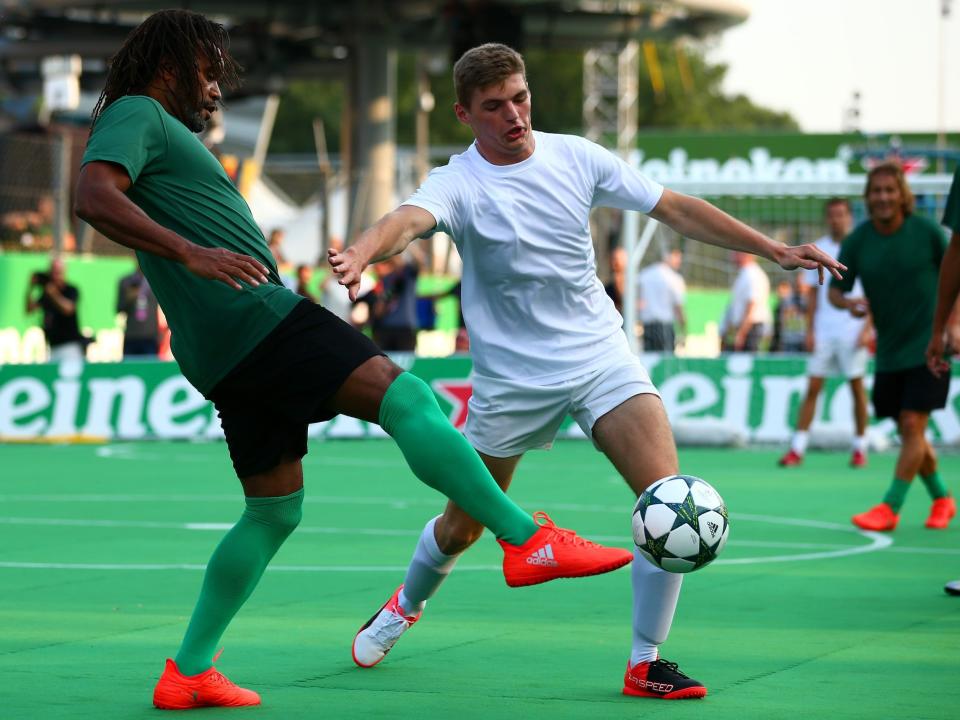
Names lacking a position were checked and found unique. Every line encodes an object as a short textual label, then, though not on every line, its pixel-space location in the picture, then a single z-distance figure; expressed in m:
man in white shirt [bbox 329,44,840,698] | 5.83
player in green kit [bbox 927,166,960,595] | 7.92
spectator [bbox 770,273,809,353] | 20.16
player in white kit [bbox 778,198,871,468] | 15.48
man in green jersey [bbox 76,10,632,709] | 5.10
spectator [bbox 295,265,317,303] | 19.77
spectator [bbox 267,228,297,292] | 19.05
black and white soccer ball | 5.49
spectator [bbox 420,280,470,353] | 20.97
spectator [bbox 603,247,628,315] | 19.95
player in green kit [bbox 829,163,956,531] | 10.84
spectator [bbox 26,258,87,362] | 20.14
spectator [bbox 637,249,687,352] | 20.94
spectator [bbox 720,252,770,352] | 21.42
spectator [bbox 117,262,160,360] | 20.16
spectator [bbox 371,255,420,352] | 20.28
